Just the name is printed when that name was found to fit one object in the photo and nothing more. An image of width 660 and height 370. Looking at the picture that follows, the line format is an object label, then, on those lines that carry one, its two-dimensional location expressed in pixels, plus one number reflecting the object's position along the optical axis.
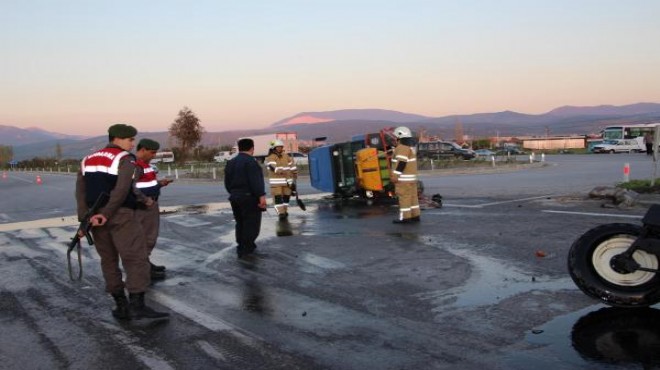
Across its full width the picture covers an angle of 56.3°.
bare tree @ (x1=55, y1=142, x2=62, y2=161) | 130.12
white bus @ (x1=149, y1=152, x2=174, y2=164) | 76.81
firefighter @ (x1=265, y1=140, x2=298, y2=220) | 12.70
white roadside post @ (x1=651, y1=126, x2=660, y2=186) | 14.16
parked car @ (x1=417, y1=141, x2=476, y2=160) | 49.00
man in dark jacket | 8.66
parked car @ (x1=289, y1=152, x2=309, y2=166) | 52.05
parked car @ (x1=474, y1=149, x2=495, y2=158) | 52.25
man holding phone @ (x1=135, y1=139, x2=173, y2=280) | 7.18
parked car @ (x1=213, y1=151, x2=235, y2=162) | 74.01
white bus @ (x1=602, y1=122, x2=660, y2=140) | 60.78
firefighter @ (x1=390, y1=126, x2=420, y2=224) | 11.28
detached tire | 5.16
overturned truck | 15.22
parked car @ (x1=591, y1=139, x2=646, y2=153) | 53.81
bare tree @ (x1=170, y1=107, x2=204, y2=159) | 67.69
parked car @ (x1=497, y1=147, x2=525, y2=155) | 57.64
